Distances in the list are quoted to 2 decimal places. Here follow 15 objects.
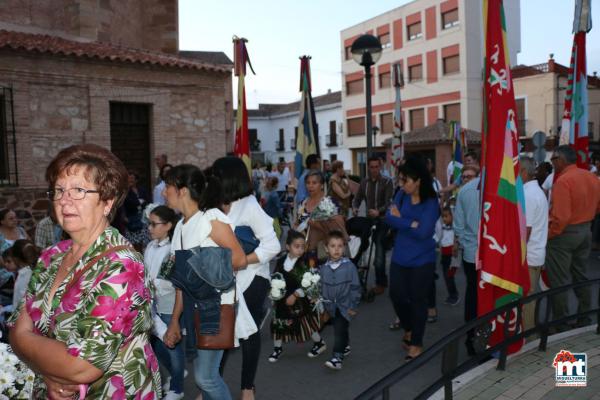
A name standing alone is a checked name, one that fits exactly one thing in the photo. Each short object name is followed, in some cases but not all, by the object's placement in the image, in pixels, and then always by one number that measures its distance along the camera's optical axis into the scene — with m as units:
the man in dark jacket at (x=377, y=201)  7.91
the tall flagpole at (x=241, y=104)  7.12
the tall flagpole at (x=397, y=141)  10.91
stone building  11.18
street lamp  8.66
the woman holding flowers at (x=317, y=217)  6.45
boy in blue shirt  5.14
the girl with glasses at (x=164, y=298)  4.23
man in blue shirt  5.33
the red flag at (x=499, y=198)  4.43
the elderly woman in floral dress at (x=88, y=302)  1.82
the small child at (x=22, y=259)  4.83
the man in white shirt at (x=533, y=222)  5.02
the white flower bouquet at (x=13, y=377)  2.42
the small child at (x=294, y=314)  5.46
